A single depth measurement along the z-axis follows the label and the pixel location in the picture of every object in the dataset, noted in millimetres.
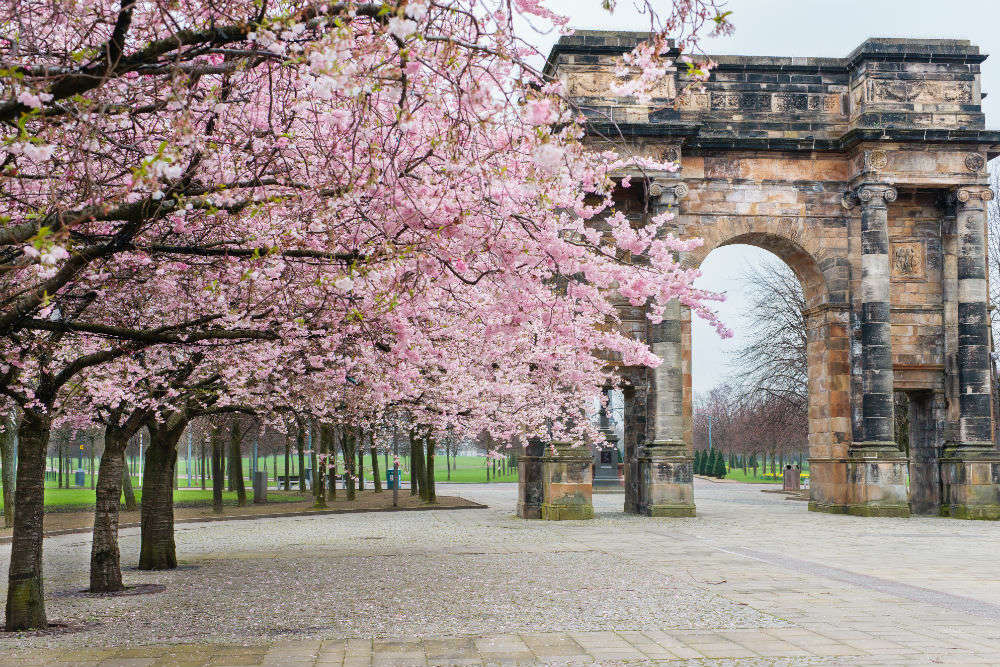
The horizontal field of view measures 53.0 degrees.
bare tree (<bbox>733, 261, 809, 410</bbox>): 42562
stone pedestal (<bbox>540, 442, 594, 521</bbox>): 26172
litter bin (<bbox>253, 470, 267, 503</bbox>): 36750
